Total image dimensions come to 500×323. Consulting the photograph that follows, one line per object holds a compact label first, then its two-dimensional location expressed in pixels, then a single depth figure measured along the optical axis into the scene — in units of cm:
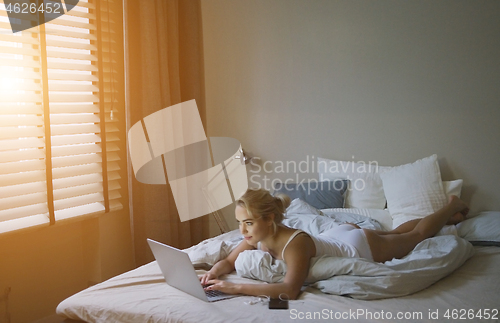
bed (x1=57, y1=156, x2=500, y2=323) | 172
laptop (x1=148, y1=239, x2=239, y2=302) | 182
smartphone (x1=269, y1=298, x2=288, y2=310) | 177
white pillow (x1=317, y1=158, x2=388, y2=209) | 306
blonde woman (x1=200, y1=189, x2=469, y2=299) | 191
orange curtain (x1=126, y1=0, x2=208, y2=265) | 319
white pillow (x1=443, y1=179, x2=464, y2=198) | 286
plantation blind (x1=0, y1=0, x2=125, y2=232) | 249
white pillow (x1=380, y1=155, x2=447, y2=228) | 280
